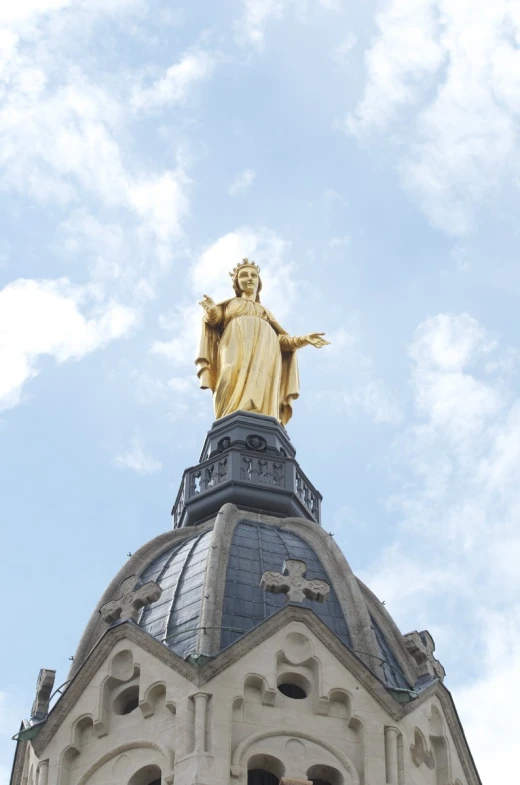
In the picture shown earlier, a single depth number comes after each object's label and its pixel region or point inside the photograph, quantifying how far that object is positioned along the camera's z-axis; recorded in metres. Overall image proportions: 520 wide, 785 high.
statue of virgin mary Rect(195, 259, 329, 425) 56.03
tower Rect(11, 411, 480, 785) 42.00
